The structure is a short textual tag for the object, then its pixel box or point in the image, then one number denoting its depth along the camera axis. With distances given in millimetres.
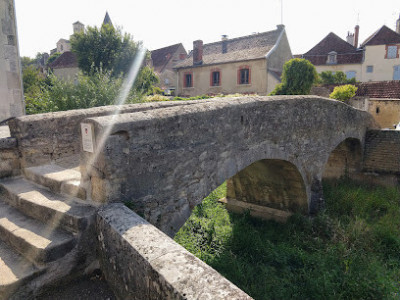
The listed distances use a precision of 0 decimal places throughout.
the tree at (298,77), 16141
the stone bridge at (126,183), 2109
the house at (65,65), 28125
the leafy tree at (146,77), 16562
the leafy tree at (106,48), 17609
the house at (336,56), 25234
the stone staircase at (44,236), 2232
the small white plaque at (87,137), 2693
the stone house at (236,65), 20438
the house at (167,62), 27812
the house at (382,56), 24219
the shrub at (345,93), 14767
